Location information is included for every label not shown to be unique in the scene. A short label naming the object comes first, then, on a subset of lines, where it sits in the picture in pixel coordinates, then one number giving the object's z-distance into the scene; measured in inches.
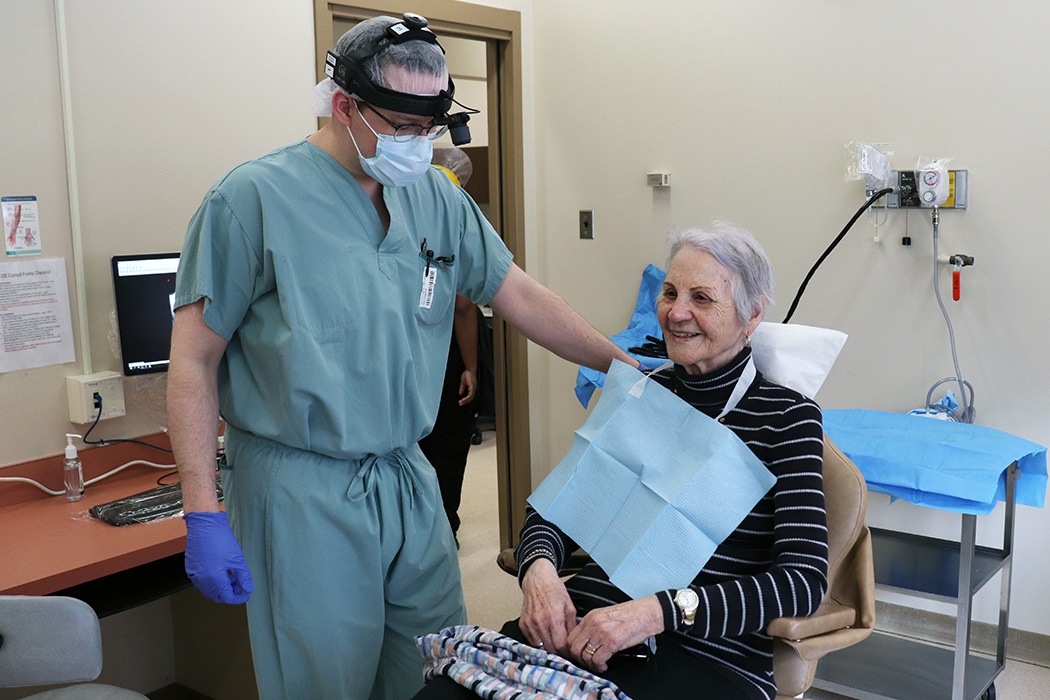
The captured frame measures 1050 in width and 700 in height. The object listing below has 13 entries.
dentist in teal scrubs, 59.9
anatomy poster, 85.1
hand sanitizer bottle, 88.2
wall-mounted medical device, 107.4
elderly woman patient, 56.1
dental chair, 59.2
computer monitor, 91.6
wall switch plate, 140.9
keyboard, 82.7
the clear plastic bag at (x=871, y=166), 109.9
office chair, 58.4
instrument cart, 94.3
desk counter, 71.1
